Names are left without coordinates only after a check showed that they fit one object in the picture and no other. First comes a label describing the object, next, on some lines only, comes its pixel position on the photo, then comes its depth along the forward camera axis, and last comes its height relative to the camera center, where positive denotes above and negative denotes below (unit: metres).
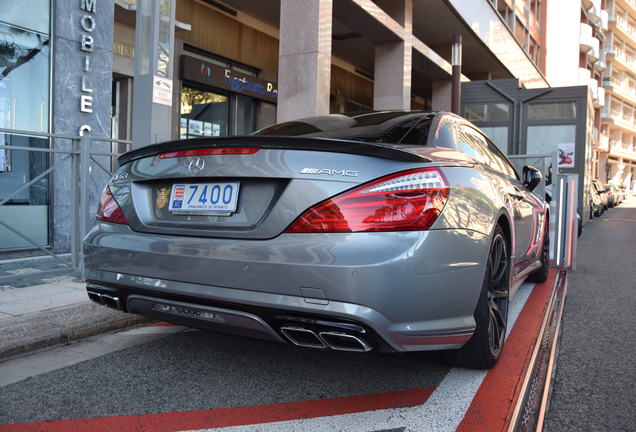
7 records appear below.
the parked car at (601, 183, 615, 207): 30.36 +0.87
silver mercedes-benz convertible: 2.24 -0.17
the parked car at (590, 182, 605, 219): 20.95 +0.30
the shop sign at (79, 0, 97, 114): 7.78 +2.13
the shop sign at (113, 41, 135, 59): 10.54 +2.86
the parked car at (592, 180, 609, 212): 23.80 +0.83
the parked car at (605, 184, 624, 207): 32.69 +1.09
